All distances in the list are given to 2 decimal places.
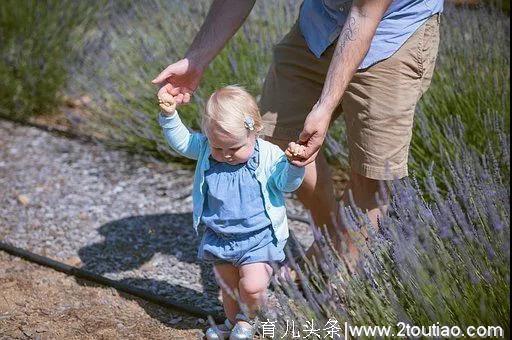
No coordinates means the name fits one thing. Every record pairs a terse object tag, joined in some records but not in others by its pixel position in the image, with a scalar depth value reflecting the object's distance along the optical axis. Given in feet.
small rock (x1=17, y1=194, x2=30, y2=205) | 29.79
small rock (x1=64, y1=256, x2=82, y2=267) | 25.72
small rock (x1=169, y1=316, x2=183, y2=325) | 22.18
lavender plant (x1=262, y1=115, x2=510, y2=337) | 15.74
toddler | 18.85
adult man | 18.20
